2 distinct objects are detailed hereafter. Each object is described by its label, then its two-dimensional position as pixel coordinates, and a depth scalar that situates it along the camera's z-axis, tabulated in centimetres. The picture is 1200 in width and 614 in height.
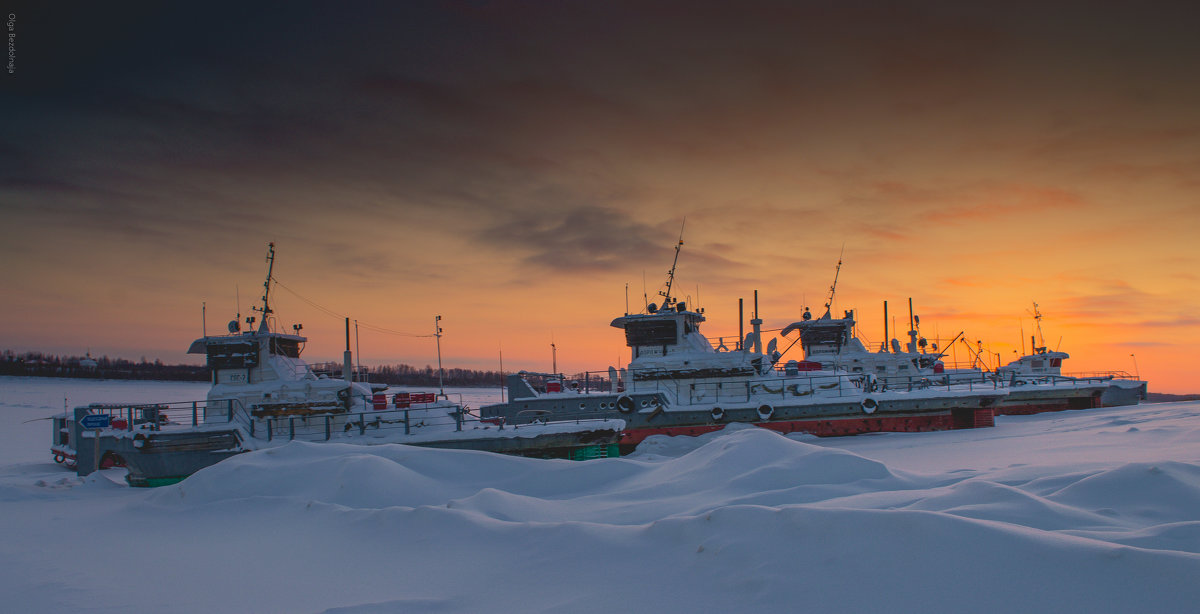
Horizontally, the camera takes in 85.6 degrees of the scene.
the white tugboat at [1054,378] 3856
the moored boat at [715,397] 2467
